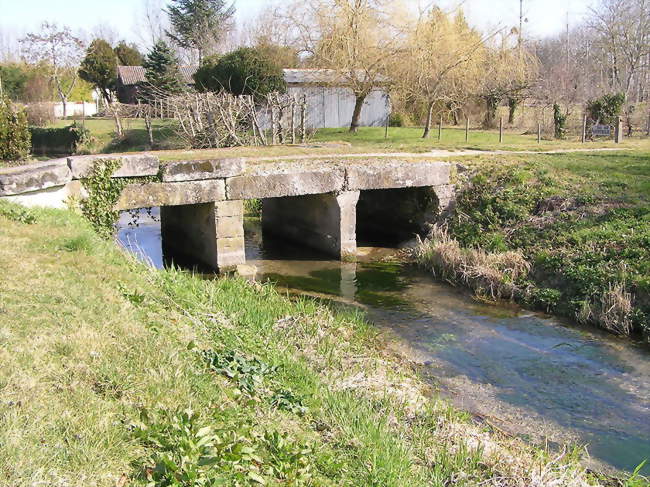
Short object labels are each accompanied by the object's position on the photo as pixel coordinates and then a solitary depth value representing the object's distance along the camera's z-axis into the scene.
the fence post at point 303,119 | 21.05
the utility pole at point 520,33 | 26.39
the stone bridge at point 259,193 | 11.02
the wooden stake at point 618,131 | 22.09
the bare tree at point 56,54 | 49.44
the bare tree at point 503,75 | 25.59
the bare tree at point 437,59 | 23.31
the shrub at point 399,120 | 32.09
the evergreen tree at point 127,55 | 53.16
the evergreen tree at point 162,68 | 36.72
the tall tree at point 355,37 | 23.94
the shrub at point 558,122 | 26.02
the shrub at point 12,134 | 14.50
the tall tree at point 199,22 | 47.12
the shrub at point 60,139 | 30.83
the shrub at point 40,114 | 39.06
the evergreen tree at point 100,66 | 48.47
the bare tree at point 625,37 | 37.50
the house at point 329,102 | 29.62
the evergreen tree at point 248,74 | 26.80
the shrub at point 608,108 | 26.19
